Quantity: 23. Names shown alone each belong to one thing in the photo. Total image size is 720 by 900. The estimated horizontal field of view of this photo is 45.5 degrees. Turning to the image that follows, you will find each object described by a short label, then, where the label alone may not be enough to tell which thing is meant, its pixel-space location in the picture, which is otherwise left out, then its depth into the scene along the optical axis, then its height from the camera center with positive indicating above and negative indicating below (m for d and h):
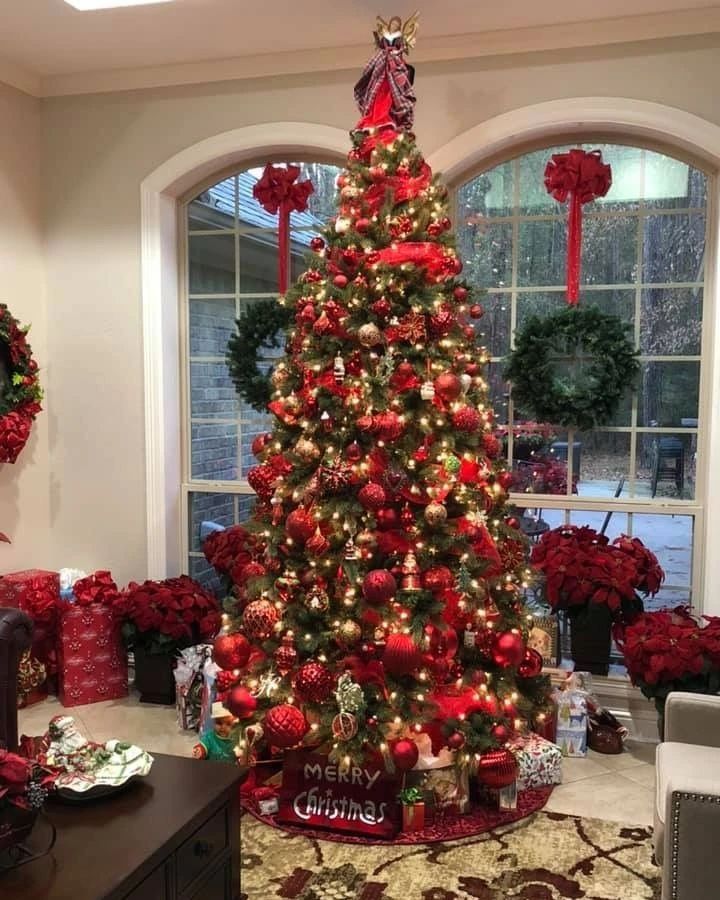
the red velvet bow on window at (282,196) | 4.16 +0.91
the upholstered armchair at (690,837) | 1.96 -1.04
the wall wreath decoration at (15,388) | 3.97 -0.03
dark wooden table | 1.76 -1.02
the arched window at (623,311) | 3.80 +0.33
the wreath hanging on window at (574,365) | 3.70 +0.09
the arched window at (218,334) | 4.37 +0.25
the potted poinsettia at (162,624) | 3.90 -1.10
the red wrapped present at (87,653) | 4.02 -1.28
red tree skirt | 2.84 -1.49
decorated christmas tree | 2.88 -0.48
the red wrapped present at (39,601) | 3.98 -1.02
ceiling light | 3.33 +1.48
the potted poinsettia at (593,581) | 3.62 -0.83
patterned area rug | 2.54 -1.50
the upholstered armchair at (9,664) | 2.79 -0.92
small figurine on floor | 3.08 -1.34
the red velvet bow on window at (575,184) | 3.73 +0.88
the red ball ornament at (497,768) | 2.92 -1.31
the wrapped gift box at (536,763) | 3.17 -1.40
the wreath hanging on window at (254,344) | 4.19 +0.19
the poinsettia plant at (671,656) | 3.18 -1.01
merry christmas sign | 2.87 -1.40
